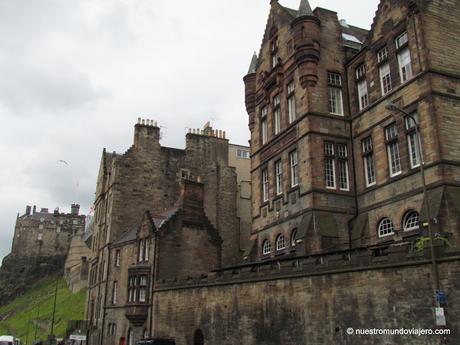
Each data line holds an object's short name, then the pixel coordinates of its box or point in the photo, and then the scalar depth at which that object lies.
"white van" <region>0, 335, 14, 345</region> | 29.44
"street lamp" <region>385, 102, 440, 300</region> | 14.91
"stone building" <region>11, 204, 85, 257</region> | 113.69
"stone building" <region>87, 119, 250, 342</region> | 36.66
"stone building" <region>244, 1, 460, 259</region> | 21.89
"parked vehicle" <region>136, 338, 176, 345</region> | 28.00
